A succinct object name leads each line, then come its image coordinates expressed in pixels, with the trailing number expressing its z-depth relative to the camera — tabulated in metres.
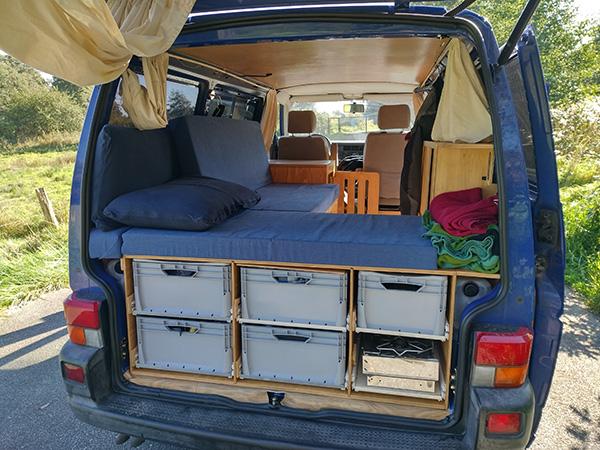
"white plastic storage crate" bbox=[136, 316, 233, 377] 1.83
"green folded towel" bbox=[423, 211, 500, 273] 1.53
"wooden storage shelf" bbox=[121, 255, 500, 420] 1.62
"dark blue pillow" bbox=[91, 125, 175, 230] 1.95
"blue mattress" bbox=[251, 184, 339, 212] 3.14
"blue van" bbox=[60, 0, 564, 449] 1.46
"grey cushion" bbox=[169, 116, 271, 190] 3.09
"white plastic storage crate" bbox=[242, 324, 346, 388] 1.74
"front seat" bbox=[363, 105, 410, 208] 4.97
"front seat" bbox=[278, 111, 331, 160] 5.47
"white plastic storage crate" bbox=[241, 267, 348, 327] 1.71
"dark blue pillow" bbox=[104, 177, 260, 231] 1.88
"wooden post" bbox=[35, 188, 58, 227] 5.85
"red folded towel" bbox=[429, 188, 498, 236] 1.68
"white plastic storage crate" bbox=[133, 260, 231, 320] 1.79
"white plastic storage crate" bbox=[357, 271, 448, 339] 1.63
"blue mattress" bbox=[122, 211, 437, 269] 1.63
